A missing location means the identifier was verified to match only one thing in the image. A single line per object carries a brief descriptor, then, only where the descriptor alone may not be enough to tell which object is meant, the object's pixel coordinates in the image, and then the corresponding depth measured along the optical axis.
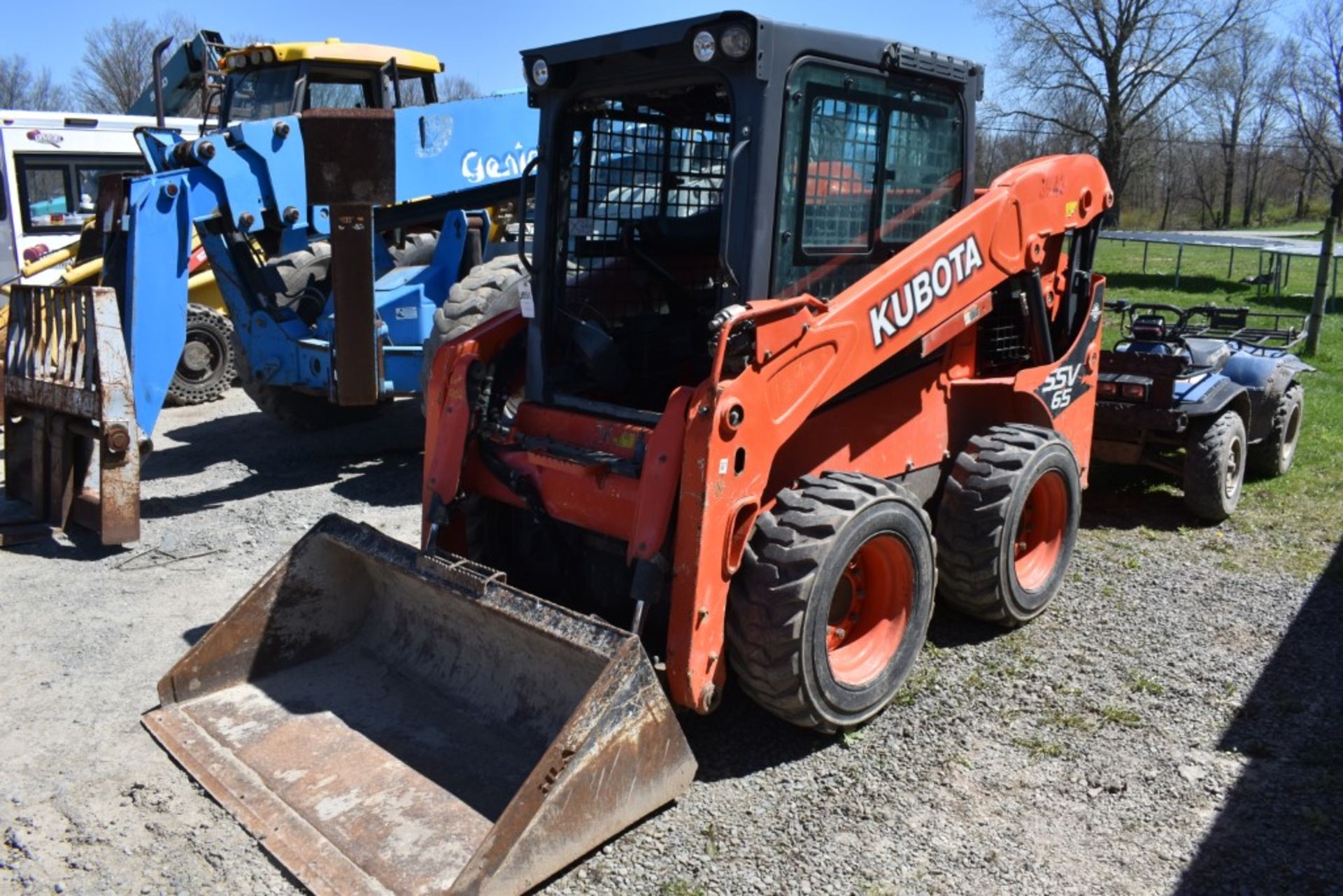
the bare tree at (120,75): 34.41
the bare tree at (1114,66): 29.22
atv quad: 6.41
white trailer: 11.39
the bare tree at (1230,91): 29.64
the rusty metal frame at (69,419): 5.84
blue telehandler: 6.15
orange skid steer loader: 3.45
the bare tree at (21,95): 37.44
